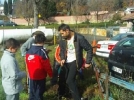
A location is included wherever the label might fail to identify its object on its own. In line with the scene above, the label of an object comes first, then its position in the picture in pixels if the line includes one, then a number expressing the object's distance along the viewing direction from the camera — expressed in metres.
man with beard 2.87
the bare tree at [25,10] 35.81
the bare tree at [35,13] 16.17
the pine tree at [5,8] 59.34
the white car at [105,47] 6.79
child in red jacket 2.78
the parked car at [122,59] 3.65
